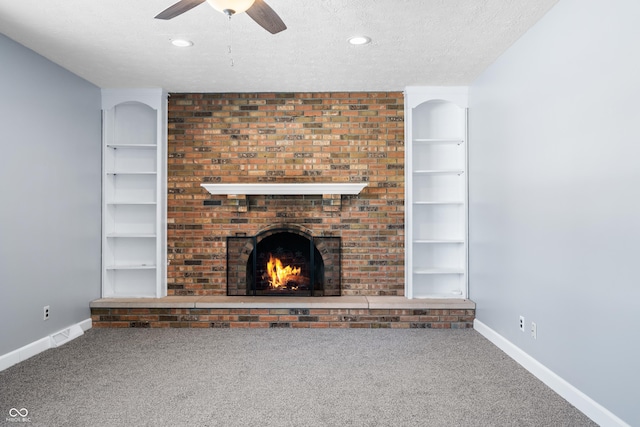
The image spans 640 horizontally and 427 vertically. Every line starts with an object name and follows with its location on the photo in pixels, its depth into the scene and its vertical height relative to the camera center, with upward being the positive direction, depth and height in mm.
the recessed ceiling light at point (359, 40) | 3227 +1373
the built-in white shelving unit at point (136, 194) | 4598 +251
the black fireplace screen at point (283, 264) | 4668 -526
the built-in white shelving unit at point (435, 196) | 4625 +241
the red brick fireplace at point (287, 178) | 4691 +439
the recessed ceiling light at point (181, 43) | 3291 +1367
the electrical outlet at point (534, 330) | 2977 -797
